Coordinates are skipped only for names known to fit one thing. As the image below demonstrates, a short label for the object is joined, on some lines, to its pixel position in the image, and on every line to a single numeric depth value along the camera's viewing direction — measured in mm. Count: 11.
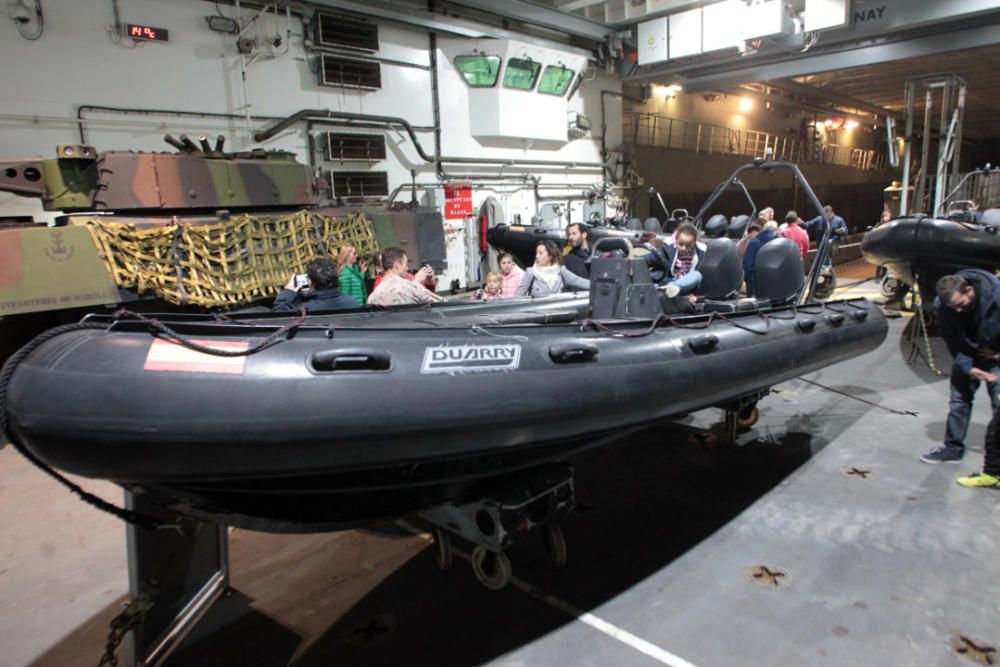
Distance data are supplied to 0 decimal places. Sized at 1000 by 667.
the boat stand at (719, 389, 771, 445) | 3891
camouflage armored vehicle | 4871
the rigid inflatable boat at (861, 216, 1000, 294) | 5750
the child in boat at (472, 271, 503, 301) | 4812
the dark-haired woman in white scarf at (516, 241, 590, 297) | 4387
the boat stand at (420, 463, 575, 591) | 2516
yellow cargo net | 5270
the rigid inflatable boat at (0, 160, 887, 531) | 1909
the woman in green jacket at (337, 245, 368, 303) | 5125
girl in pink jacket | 4637
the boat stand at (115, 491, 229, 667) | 2217
